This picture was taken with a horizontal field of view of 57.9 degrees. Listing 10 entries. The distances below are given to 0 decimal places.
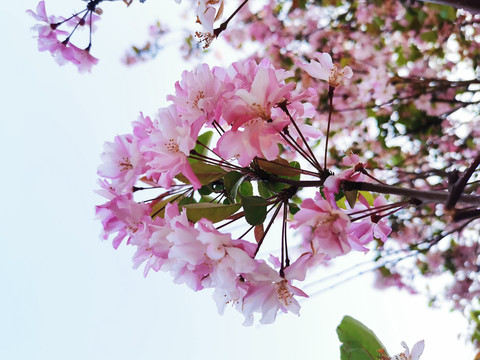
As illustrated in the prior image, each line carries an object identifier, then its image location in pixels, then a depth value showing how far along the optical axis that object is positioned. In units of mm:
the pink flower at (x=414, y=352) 656
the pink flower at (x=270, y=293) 508
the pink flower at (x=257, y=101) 513
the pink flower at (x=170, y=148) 525
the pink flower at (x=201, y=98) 545
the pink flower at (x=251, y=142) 514
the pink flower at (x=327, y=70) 599
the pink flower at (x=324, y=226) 446
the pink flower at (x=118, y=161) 586
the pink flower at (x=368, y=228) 604
